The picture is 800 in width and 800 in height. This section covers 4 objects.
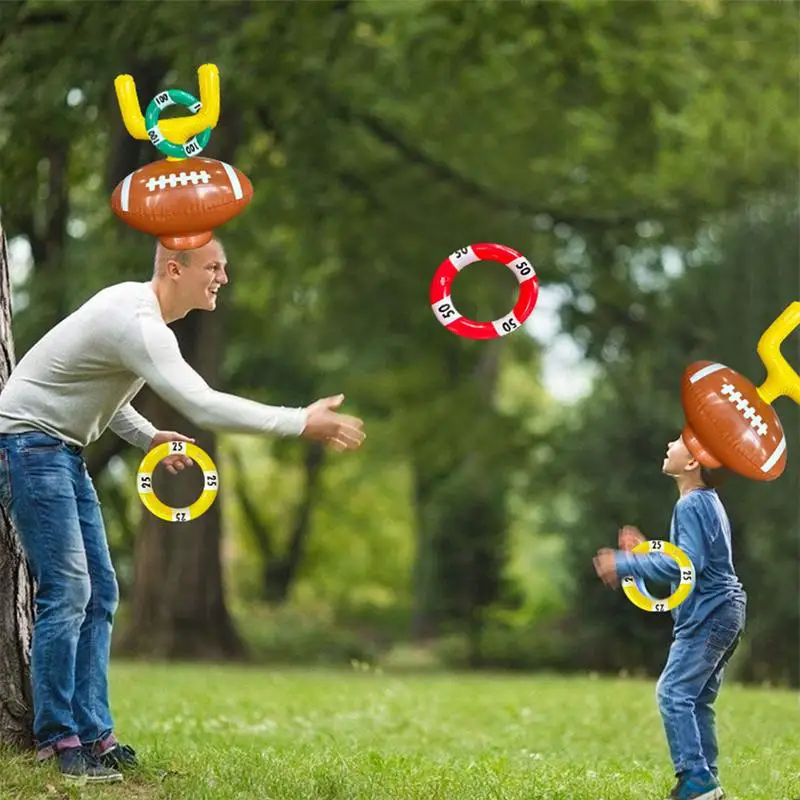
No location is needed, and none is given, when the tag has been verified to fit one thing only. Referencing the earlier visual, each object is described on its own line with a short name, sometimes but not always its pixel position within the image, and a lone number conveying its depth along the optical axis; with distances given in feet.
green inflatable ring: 38.01
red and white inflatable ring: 37.58
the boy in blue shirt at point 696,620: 36.03
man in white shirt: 34.62
